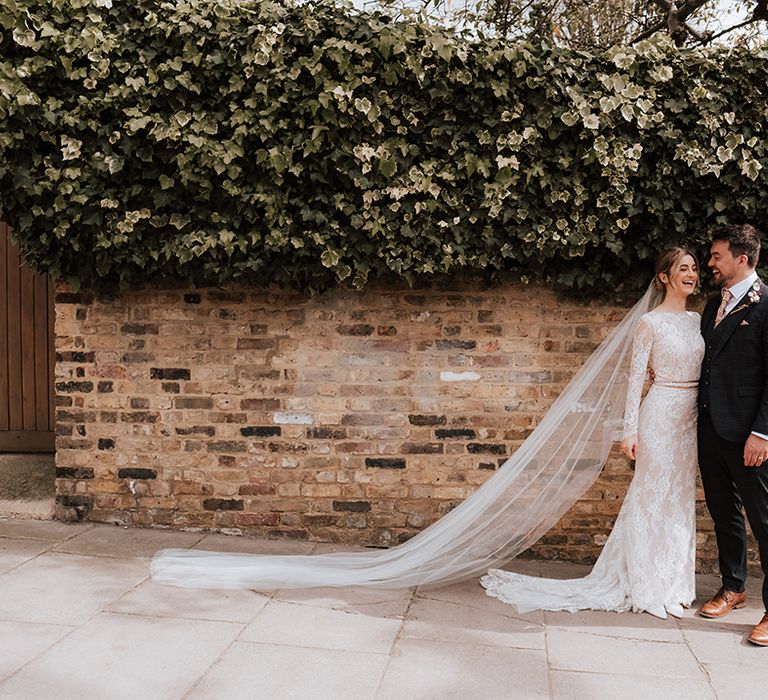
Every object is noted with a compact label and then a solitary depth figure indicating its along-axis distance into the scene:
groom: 4.05
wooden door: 6.23
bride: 4.36
